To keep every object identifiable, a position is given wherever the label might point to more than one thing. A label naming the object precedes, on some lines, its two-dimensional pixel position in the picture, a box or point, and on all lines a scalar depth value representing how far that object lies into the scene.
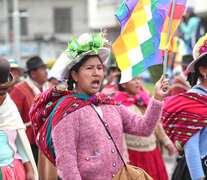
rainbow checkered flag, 7.21
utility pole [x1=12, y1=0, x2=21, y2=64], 30.90
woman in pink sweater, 6.36
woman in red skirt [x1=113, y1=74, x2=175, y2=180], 11.00
